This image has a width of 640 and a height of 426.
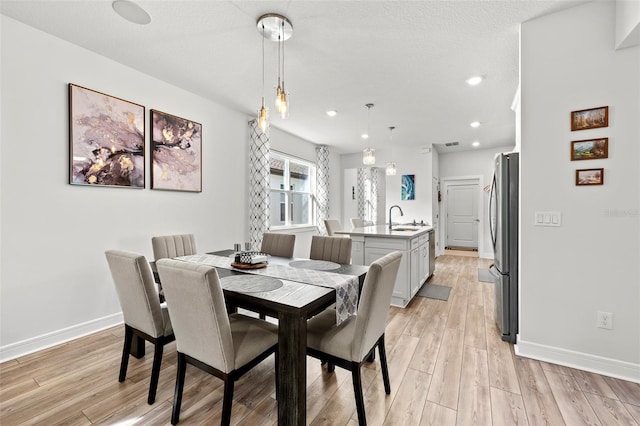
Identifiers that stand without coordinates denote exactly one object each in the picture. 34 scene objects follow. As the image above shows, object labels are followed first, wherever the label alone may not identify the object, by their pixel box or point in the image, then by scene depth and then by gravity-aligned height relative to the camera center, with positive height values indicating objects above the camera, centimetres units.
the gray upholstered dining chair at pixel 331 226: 476 -23
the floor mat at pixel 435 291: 381 -111
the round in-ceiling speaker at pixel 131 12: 202 +147
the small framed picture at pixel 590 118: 203 +69
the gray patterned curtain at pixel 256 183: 432 +44
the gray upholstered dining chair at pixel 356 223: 502 -19
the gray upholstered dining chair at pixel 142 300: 168 -55
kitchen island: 340 -49
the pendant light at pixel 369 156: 390 +77
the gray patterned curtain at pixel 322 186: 621 +58
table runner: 168 -44
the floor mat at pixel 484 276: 458 -106
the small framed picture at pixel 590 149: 204 +47
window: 536 +44
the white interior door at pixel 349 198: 705 +36
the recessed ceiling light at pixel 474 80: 309 +146
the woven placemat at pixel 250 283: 165 -44
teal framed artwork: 646 +57
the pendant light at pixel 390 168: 497 +78
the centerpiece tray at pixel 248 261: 216 -38
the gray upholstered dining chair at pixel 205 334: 135 -62
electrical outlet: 204 -77
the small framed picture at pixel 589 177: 205 +27
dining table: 141 -49
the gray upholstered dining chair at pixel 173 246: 269 -34
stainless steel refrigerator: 253 -26
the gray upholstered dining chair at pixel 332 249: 251 -33
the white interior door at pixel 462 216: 711 -8
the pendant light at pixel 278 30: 194 +144
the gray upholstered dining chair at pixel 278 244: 286 -33
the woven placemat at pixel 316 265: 217 -42
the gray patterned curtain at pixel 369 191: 708 +54
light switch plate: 218 -4
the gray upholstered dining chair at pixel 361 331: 147 -70
